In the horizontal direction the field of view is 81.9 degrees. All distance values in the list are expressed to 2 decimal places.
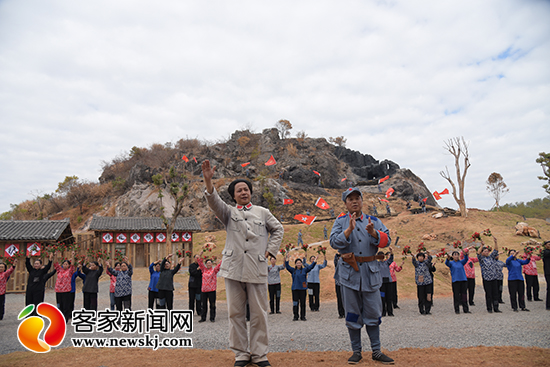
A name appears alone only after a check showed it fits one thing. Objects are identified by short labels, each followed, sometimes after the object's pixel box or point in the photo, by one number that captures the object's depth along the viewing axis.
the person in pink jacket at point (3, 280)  8.13
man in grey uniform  3.68
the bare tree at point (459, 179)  30.95
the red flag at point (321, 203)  23.45
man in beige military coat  3.45
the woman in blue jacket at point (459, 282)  8.60
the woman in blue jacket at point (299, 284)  8.51
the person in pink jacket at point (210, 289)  8.42
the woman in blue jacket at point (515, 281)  8.72
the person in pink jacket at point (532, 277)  10.28
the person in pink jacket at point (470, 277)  9.88
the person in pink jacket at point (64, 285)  8.27
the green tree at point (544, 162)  24.83
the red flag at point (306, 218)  22.75
